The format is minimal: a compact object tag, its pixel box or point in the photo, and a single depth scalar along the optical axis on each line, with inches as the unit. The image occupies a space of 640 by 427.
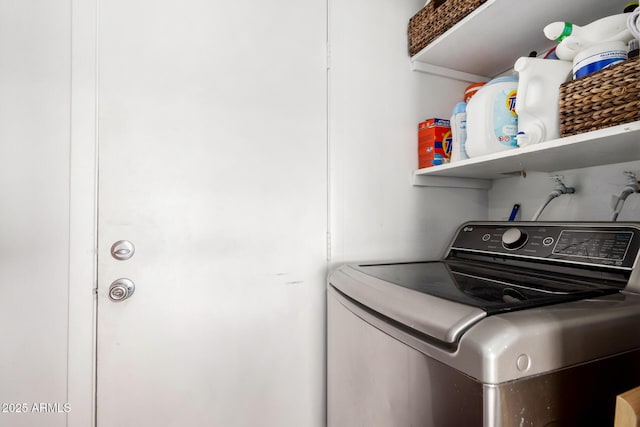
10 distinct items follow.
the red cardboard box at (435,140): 50.9
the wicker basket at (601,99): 27.4
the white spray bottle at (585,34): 31.2
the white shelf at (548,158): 30.3
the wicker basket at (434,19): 43.4
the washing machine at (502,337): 19.6
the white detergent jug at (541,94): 35.8
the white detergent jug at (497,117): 42.0
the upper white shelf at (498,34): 39.1
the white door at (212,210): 39.3
